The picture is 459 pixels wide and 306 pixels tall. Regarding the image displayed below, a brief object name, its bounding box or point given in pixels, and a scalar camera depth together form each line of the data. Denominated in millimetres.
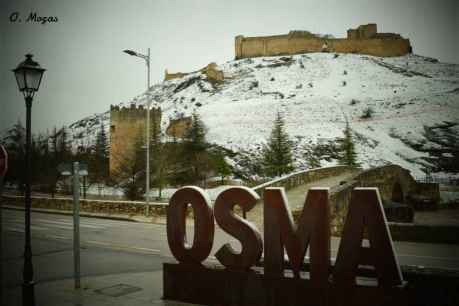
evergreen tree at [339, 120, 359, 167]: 44844
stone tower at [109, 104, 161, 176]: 51312
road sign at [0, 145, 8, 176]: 6066
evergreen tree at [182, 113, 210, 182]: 39875
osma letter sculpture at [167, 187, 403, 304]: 5270
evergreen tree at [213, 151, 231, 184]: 41338
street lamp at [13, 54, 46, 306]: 6227
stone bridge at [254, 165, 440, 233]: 16734
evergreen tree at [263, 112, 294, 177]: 41469
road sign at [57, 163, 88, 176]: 7191
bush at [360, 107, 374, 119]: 68812
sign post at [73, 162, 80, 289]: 7191
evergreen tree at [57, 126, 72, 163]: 41269
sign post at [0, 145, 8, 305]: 6066
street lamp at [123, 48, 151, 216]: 19141
